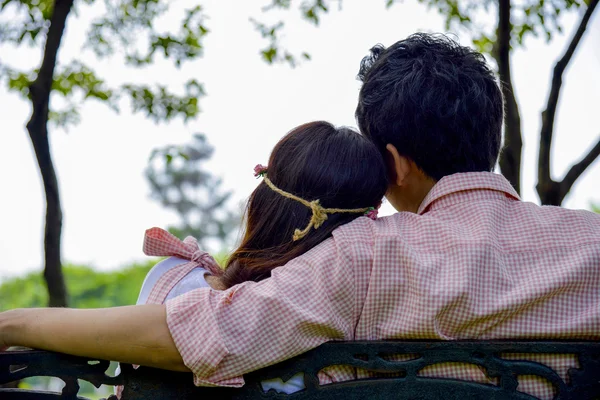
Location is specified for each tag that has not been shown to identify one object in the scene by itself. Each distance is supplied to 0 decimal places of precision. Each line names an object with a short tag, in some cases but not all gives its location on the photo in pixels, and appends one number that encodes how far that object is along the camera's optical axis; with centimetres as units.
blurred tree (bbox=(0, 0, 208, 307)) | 332
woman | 168
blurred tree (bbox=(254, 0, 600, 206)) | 327
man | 142
